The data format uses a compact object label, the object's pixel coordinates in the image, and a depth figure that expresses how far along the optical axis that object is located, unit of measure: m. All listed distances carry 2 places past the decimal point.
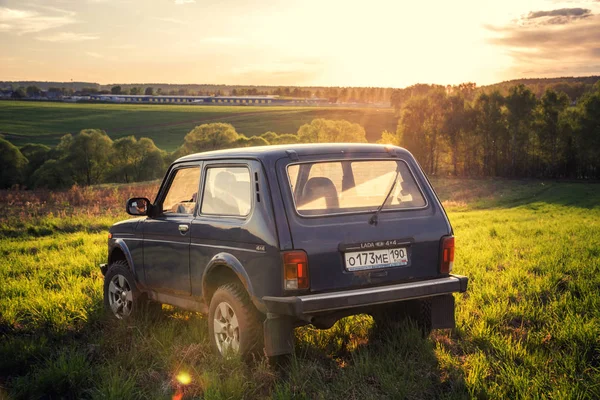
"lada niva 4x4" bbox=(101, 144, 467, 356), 4.88
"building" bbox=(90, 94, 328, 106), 192.00
